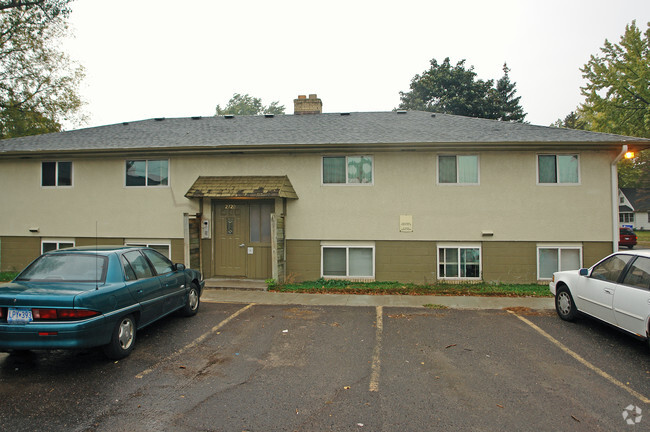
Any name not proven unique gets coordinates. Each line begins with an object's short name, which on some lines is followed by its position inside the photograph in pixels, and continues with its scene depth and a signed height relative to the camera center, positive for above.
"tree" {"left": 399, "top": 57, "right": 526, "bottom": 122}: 35.88 +13.45
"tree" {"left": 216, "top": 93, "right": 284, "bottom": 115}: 56.95 +19.06
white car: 4.99 -1.17
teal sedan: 4.29 -1.01
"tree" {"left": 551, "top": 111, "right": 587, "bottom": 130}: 63.34 +18.70
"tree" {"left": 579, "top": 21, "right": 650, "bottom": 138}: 24.55 +9.58
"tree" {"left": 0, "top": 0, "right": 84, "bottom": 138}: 21.61 +10.02
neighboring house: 47.09 +1.69
